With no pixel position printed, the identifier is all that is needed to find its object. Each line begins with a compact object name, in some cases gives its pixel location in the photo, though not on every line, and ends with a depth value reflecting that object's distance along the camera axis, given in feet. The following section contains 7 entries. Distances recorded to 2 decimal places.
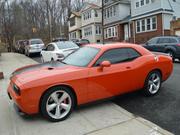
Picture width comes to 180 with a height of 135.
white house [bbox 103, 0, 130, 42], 81.59
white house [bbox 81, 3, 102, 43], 97.78
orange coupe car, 10.90
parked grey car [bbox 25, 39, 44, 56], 50.58
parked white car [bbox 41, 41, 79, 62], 27.82
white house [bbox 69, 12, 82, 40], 114.23
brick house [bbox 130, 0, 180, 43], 63.11
